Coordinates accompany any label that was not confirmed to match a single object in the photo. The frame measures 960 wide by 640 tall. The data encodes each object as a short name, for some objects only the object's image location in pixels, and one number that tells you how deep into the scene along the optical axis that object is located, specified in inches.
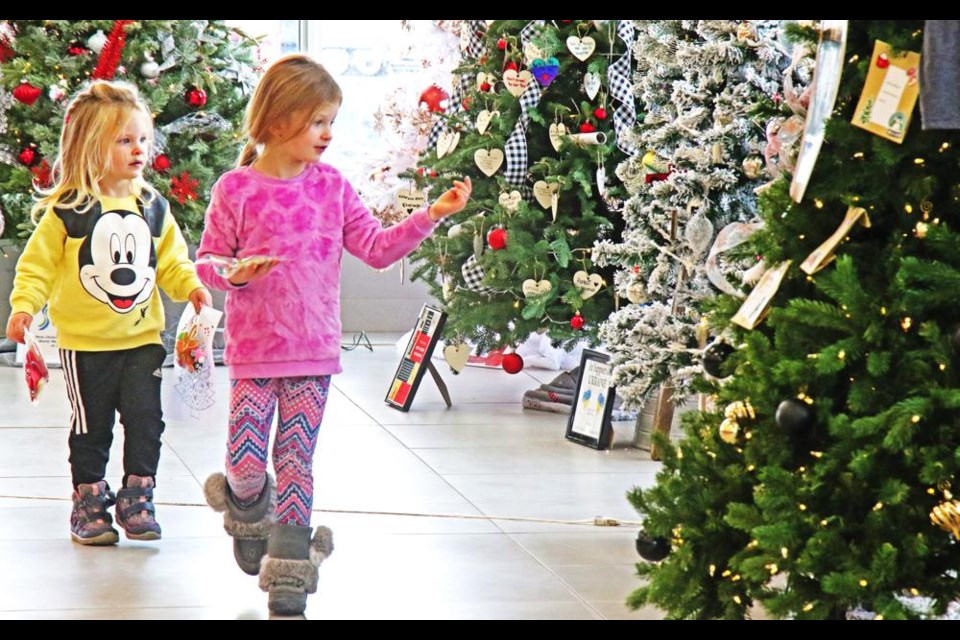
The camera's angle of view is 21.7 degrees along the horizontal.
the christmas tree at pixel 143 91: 540.6
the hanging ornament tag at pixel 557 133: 436.4
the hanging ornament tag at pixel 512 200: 439.4
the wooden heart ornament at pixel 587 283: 427.9
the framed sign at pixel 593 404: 410.5
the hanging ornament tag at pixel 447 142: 458.0
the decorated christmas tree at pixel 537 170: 432.6
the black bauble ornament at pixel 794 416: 198.2
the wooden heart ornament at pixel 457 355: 473.5
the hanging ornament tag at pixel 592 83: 430.9
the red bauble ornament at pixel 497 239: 438.0
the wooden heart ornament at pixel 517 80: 436.4
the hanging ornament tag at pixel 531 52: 435.0
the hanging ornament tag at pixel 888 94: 196.9
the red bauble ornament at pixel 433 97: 486.8
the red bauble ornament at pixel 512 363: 471.9
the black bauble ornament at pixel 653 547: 223.7
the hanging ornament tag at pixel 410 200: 471.9
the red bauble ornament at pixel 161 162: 547.7
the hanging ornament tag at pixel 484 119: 444.0
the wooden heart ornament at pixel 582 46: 428.8
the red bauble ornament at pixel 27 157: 537.6
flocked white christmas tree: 362.5
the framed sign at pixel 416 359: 469.4
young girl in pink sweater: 256.0
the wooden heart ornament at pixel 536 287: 432.9
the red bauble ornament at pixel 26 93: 531.9
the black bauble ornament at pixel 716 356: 232.8
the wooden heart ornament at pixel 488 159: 441.9
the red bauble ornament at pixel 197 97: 555.9
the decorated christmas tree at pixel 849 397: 193.0
